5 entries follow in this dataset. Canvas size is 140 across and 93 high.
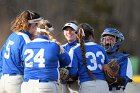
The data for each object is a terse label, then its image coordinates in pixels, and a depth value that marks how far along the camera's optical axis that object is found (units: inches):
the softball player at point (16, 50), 705.0
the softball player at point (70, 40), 735.1
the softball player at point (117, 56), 727.7
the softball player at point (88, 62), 685.3
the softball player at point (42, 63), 654.5
